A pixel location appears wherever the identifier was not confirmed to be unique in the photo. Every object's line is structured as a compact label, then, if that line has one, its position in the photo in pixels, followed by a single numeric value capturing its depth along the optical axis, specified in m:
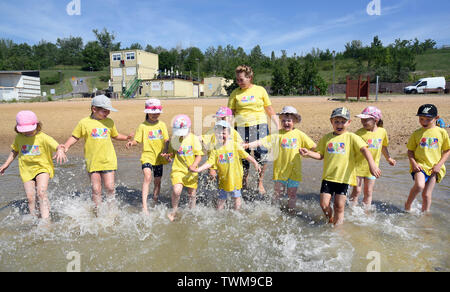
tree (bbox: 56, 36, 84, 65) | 97.50
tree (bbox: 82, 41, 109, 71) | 83.12
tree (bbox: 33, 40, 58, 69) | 91.38
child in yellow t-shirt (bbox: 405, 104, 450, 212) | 4.38
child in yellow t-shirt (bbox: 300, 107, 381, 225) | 3.99
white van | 31.77
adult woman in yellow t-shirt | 4.97
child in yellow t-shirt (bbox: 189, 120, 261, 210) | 4.47
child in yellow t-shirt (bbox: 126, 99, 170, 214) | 4.79
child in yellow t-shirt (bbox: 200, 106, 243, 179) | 4.61
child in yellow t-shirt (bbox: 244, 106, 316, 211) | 4.56
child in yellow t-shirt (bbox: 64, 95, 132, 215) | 4.55
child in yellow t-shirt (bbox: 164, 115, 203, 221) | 4.52
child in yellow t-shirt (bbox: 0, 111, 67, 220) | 4.40
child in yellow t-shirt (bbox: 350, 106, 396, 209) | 4.70
